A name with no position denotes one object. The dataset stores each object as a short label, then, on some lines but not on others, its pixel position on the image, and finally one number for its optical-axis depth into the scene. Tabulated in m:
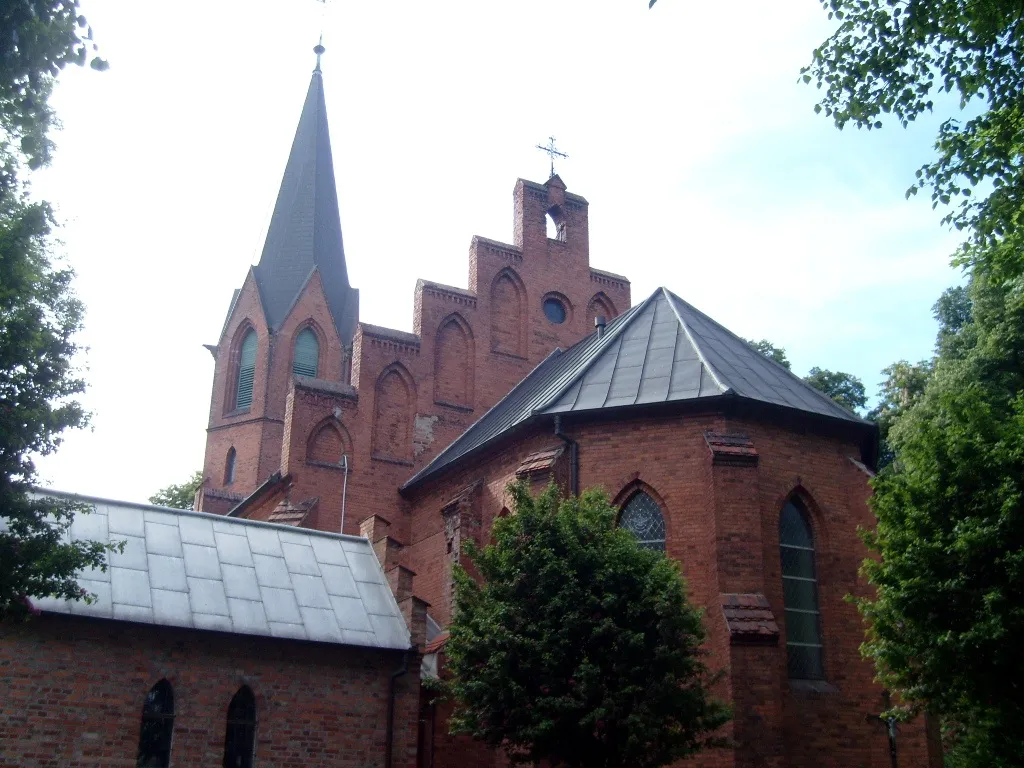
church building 17.00
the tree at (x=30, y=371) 11.38
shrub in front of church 13.64
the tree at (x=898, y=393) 29.09
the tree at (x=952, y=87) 13.08
